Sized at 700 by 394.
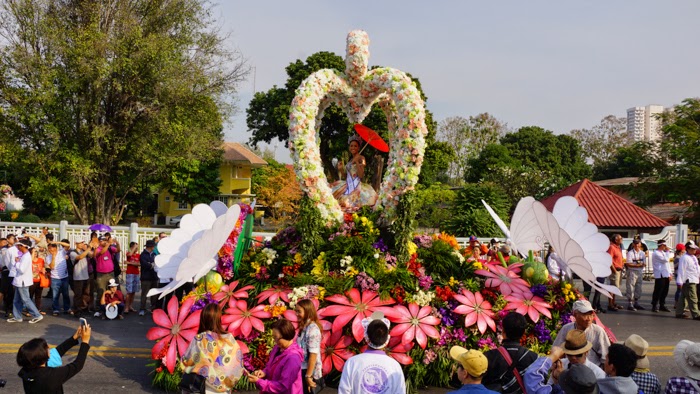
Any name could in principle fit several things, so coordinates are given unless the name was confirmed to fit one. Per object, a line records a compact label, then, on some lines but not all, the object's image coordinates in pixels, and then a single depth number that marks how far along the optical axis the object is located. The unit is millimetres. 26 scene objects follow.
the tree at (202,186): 43688
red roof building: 24969
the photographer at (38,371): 4055
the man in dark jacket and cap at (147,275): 12227
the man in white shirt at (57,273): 11727
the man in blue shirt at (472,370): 3734
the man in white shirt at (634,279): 13789
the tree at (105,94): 22938
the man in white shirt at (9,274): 11227
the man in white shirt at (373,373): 4098
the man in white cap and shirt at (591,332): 5578
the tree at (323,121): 29406
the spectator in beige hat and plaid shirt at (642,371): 4336
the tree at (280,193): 38906
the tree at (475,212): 21203
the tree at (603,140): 63000
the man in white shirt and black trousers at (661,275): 13156
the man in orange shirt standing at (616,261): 13461
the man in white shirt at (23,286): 10914
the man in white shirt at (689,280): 12370
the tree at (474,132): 56688
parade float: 7500
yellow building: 50312
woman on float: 9570
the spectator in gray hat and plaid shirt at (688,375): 4008
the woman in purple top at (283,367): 4559
